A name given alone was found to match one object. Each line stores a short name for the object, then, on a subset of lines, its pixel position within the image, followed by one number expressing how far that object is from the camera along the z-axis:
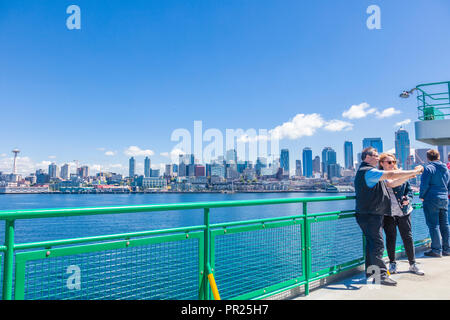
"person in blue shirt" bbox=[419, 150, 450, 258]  5.47
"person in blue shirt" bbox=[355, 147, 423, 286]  3.87
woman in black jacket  4.38
